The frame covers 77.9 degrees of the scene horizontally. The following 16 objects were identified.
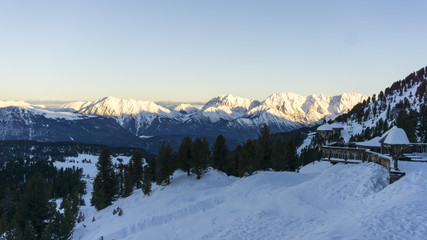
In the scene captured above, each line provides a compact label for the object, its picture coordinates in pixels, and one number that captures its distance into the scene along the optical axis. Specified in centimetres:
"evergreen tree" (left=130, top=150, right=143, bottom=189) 6694
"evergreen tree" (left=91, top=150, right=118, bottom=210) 6334
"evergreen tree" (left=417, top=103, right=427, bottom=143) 10640
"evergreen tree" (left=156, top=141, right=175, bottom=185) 5412
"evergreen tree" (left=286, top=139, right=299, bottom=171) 6031
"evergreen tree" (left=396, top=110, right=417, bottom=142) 7537
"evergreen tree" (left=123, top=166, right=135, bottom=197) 6128
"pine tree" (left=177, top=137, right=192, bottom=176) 5647
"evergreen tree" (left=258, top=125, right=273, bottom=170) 5845
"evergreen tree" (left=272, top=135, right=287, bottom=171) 5631
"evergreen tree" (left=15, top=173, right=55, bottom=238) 3745
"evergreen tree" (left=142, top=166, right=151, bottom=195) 5216
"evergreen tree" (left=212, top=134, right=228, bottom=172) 7106
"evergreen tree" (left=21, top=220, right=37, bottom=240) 3253
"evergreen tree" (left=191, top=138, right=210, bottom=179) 5409
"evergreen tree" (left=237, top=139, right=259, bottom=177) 5378
